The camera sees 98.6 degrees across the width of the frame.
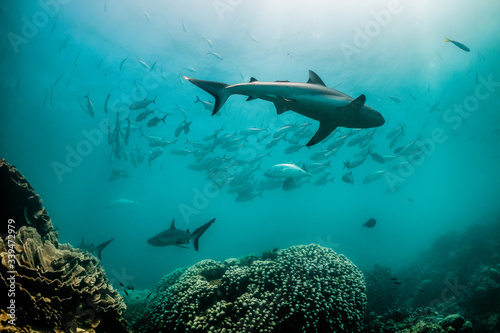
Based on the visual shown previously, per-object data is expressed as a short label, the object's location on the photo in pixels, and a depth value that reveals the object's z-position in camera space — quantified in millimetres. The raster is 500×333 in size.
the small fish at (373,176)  14417
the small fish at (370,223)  9250
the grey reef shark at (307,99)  3582
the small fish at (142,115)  12648
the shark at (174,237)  5792
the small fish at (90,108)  12239
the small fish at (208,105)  11609
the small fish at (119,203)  18962
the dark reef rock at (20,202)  5133
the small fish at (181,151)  15973
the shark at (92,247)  7511
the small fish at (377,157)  12086
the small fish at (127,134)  13655
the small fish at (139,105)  11883
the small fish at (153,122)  12445
